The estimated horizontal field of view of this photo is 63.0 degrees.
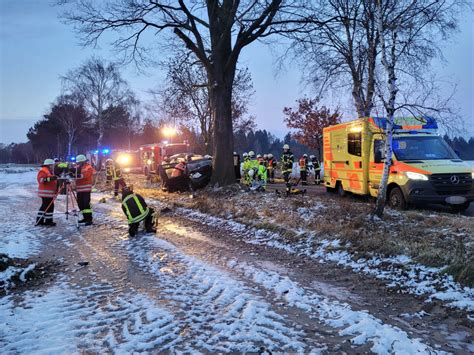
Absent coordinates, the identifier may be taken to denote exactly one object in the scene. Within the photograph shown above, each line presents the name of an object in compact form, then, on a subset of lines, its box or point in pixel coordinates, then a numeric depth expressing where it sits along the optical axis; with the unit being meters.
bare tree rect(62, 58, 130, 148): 39.97
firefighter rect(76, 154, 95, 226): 10.71
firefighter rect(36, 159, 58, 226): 10.59
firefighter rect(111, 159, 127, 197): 16.97
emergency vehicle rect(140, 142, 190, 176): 27.50
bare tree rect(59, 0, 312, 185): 14.84
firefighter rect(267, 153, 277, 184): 23.93
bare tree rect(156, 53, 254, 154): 30.52
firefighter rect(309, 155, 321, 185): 21.42
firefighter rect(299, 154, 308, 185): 21.48
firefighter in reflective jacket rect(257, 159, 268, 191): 15.34
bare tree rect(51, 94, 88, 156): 45.66
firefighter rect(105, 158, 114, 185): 17.97
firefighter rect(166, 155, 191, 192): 17.16
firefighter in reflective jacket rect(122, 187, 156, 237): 9.02
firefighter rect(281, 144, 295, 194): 15.10
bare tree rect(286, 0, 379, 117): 9.17
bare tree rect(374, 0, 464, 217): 7.74
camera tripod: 10.76
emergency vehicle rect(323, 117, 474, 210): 9.57
